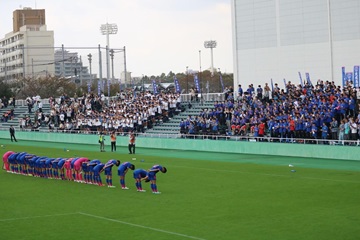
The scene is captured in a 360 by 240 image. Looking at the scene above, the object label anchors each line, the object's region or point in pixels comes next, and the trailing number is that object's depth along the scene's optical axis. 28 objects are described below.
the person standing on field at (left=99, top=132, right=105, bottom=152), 46.75
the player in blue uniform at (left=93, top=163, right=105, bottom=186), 25.98
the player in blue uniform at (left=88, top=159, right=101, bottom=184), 26.43
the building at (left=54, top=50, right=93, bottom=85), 182.10
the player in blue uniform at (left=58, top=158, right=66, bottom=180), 28.48
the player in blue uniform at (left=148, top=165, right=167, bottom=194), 22.73
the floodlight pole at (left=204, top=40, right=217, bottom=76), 131.69
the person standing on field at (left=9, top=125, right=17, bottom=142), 61.84
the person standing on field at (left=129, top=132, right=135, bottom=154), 43.25
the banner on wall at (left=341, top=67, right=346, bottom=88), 46.44
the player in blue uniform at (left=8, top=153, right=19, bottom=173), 32.22
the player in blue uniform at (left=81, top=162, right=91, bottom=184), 27.09
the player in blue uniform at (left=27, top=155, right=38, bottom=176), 30.64
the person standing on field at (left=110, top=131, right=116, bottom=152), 46.08
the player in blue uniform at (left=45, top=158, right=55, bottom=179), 29.44
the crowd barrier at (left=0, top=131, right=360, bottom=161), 36.53
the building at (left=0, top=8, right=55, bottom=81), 152.50
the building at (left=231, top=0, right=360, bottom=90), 52.69
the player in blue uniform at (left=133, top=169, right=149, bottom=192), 23.55
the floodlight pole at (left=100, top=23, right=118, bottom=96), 131.00
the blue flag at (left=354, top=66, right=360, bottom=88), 45.82
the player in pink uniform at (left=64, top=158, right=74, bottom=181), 28.12
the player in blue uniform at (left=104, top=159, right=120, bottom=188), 25.10
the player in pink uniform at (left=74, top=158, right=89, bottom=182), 27.05
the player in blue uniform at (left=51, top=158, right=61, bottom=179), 28.94
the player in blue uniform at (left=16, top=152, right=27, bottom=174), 31.33
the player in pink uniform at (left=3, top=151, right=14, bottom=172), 33.05
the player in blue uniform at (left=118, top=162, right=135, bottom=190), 24.21
